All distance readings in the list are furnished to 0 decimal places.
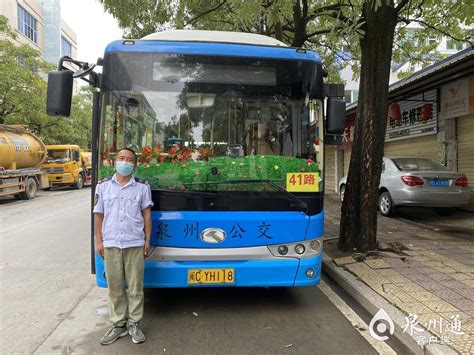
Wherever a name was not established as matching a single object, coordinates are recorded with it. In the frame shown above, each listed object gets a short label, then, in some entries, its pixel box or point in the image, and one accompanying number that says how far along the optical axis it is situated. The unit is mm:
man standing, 3795
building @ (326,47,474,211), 10750
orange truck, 23812
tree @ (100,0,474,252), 6402
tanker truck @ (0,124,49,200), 16762
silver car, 9492
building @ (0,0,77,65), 38438
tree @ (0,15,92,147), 21234
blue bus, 4141
